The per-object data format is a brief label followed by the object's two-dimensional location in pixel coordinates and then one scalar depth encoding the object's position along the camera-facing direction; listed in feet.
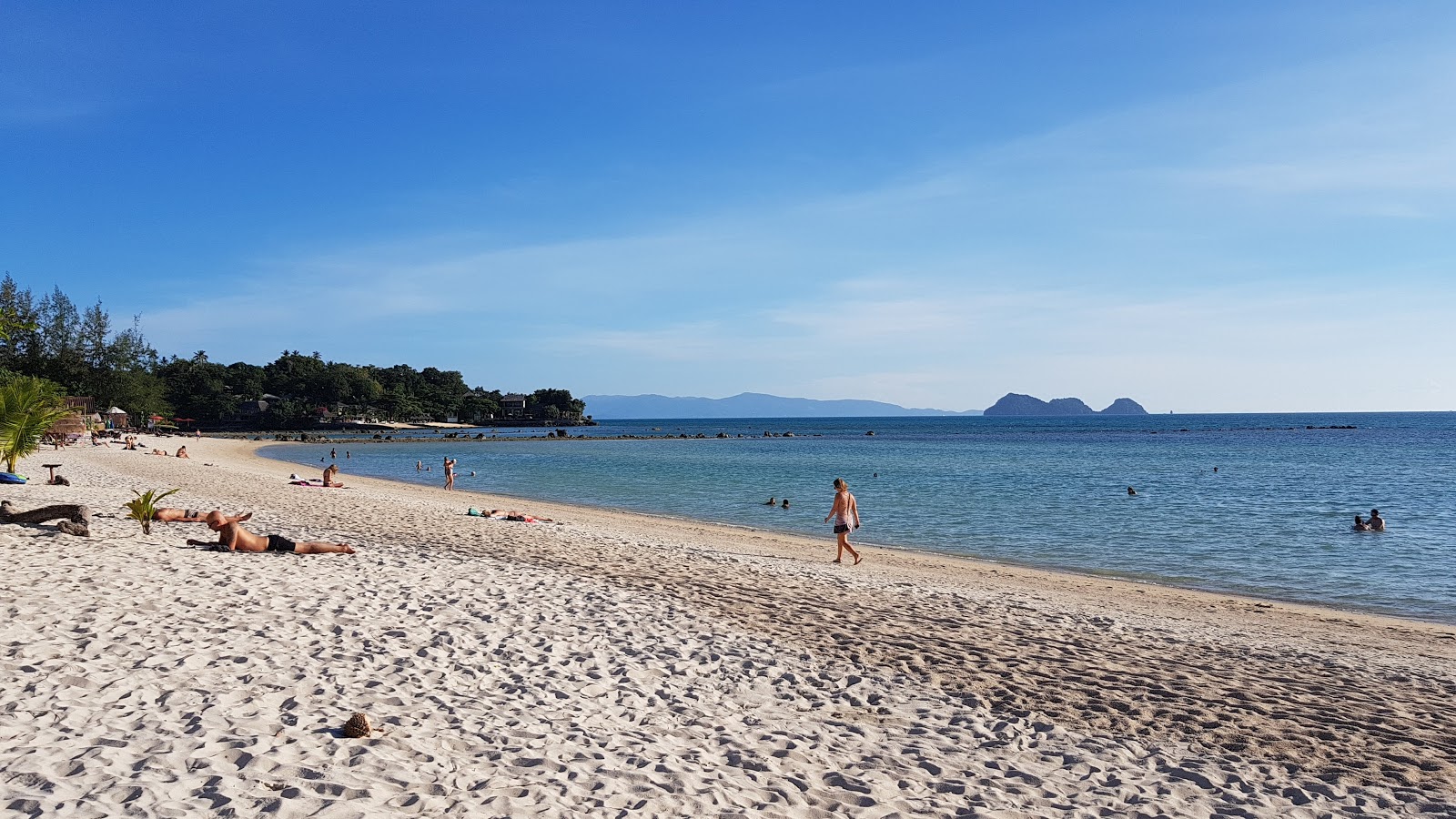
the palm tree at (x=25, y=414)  55.62
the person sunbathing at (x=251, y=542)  39.24
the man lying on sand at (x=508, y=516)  67.62
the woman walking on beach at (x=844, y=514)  54.29
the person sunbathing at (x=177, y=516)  45.68
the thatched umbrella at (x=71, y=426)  153.38
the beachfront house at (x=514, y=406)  597.52
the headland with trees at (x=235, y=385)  279.69
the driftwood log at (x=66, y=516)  40.75
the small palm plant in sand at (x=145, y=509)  43.60
